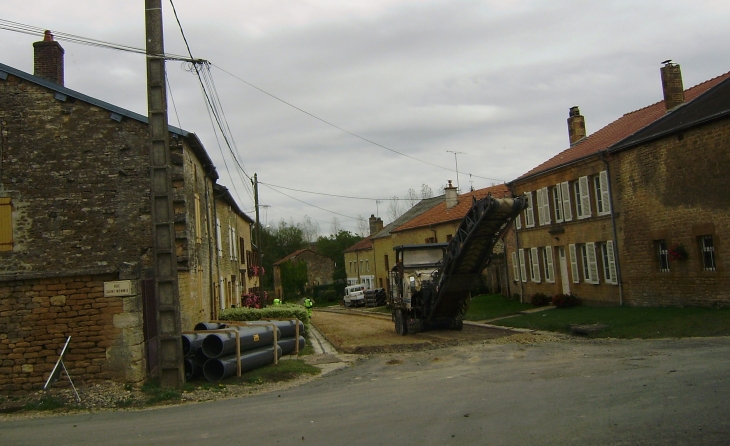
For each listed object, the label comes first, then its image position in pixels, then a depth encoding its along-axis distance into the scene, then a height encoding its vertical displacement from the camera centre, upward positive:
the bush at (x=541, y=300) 28.77 -1.33
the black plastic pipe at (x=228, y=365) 12.66 -1.46
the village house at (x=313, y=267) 72.31 +2.07
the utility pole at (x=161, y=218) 11.94 +1.43
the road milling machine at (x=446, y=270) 17.31 +0.20
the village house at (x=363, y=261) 58.41 +1.96
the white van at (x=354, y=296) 51.07 -1.05
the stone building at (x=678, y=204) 18.91 +1.76
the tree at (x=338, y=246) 78.44 +4.64
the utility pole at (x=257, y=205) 30.57 +3.89
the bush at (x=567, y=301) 26.91 -1.37
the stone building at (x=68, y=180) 16.23 +3.06
